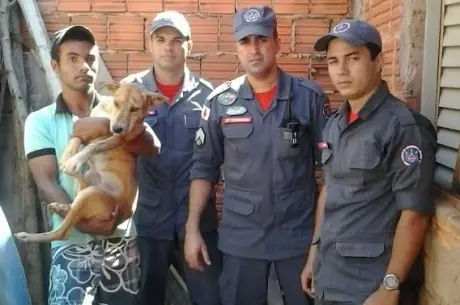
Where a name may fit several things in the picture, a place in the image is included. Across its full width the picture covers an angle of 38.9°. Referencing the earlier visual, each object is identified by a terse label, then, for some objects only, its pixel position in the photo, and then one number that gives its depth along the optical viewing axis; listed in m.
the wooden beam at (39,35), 4.24
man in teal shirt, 2.63
